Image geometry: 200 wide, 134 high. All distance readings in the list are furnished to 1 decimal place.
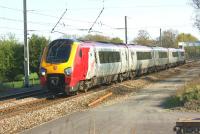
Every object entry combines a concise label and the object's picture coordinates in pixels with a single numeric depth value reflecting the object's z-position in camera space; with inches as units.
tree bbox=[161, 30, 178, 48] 5448.8
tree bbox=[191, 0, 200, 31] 2113.4
